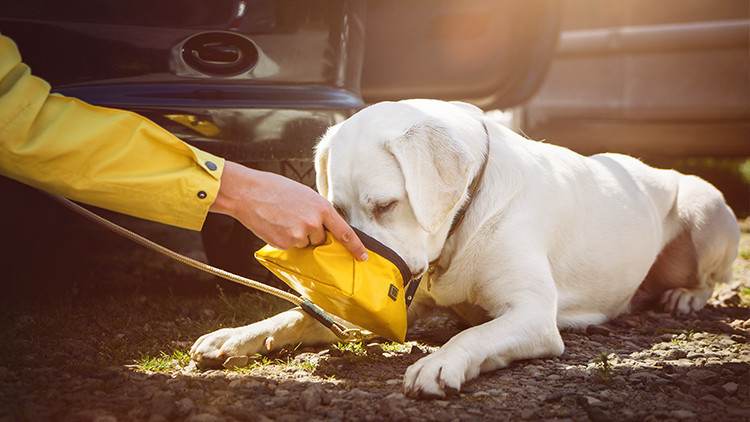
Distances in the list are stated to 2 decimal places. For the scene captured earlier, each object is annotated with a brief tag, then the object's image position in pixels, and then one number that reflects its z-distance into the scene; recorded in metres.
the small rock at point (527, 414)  1.86
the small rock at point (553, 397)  1.98
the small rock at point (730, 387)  2.09
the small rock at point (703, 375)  2.18
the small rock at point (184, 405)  1.84
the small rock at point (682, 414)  1.84
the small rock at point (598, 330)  2.94
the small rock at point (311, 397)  1.89
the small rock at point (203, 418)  1.78
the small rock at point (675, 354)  2.52
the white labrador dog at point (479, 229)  2.35
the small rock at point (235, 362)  2.31
